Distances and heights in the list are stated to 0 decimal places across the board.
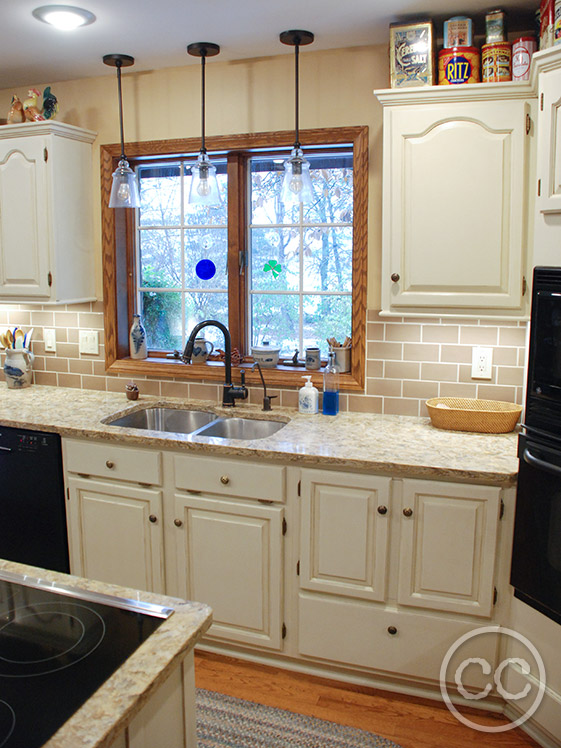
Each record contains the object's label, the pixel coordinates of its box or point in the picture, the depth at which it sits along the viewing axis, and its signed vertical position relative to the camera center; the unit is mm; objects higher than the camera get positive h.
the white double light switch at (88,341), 3357 -254
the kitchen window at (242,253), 2910 +185
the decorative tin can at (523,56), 2297 +830
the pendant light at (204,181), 2764 +473
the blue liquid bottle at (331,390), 2803 -421
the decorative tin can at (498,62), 2332 +821
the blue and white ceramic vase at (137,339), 3297 -237
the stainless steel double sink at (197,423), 2859 -592
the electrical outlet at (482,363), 2664 -289
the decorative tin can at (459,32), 2377 +947
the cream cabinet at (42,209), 3002 +388
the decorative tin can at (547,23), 2070 +868
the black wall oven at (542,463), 1936 -515
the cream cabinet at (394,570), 2170 -958
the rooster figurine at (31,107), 3080 +871
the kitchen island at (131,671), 917 -593
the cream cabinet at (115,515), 2576 -897
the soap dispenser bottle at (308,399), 2825 -461
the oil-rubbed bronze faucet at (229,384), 2946 -421
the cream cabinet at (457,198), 2309 +344
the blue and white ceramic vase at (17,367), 3398 -394
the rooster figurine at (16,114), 3086 +842
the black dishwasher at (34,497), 2727 -870
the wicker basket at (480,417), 2490 -480
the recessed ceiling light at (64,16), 2348 +1013
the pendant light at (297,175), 2621 +471
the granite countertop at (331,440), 2180 -554
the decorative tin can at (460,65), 2379 +826
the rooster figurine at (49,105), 3105 +888
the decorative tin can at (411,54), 2404 +880
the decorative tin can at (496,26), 2342 +953
